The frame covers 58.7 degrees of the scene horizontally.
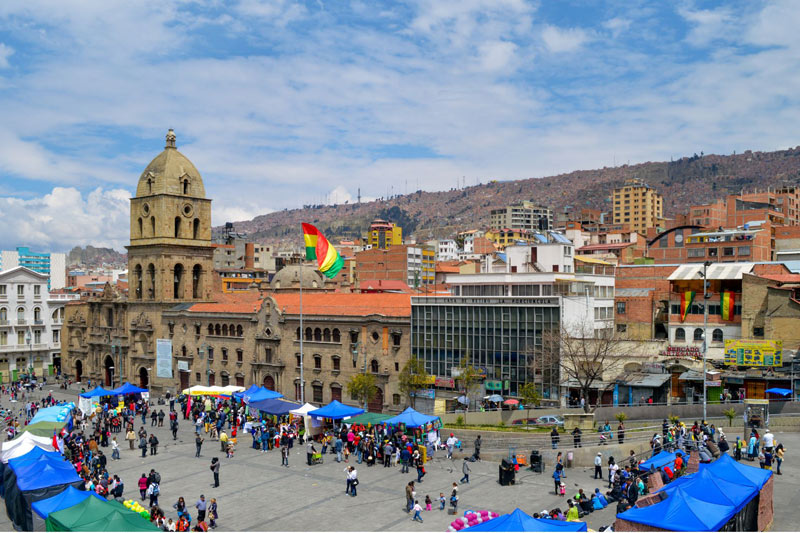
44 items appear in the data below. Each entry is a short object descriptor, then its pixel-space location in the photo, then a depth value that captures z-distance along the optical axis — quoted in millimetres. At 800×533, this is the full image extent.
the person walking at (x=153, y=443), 42031
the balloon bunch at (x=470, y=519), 24484
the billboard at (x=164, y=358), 76938
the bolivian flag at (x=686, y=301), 54875
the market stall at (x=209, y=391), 54438
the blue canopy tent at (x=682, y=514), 20453
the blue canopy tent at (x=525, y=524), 20250
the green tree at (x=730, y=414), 38875
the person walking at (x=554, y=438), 37081
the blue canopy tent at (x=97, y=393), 54000
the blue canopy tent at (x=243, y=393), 52075
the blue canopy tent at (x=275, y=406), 46094
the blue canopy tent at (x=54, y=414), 43031
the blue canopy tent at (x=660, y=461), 29531
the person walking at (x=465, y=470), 32875
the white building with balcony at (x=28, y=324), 85750
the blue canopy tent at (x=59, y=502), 25719
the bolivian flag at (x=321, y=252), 51406
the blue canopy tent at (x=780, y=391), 43312
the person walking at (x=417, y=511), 27750
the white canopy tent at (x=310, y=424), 43594
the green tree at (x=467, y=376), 50725
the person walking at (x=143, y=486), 32188
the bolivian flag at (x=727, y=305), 52784
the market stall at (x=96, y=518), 23219
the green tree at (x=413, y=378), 53750
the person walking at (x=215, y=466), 33781
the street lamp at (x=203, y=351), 70669
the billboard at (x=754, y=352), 46656
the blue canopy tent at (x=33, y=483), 28031
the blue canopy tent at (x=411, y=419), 38688
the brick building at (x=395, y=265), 140625
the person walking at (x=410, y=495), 28656
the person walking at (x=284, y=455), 37906
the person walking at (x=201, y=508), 28312
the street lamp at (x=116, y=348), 80875
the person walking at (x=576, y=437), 36584
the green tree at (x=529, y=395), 46438
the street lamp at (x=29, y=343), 86894
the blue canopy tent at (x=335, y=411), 42594
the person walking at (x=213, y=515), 28281
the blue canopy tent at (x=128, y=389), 56031
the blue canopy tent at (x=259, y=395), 48594
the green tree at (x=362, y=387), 56094
